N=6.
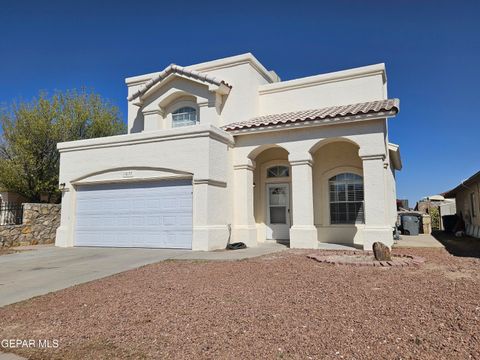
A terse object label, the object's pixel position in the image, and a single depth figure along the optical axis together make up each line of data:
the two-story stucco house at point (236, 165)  12.60
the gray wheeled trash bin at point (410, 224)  18.44
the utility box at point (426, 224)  19.66
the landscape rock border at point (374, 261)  8.55
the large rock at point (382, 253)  9.06
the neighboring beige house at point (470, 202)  16.89
